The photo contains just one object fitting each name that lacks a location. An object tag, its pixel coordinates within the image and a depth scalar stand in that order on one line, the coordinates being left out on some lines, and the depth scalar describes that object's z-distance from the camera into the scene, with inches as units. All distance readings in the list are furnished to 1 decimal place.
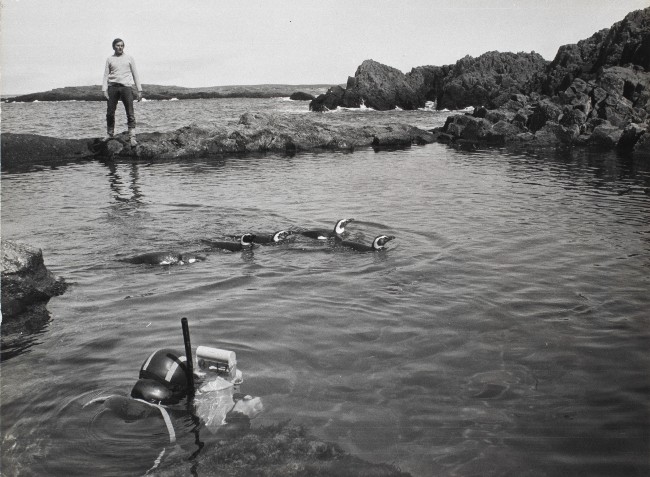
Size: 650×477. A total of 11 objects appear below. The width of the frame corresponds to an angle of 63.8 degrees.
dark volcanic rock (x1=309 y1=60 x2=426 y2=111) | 3139.8
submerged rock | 178.9
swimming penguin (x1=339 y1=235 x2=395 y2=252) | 446.0
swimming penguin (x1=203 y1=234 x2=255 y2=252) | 443.5
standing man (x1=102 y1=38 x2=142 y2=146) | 772.6
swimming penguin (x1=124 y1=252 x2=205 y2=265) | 400.8
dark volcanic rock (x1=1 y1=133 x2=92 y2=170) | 911.7
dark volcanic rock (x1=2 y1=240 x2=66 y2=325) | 306.0
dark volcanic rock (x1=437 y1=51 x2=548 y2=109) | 2957.7
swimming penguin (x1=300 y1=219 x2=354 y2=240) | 473.4
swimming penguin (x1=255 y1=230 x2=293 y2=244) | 467.8
